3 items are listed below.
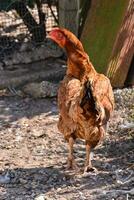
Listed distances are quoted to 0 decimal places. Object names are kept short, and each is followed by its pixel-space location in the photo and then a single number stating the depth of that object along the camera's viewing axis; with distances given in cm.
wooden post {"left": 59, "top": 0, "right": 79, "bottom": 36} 814
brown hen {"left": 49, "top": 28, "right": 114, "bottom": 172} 515
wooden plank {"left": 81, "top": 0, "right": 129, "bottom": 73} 768
